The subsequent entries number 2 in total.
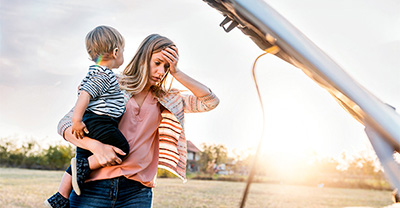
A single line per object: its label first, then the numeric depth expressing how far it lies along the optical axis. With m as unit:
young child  1.63
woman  1.66
